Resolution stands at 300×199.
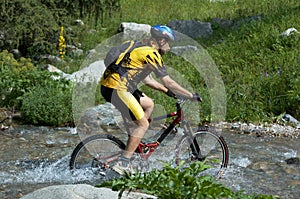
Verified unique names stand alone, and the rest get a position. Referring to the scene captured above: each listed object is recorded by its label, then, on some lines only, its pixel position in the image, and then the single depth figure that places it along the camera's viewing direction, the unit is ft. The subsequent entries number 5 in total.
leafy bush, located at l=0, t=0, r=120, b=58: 40.86
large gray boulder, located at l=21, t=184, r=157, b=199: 13.38
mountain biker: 20.08
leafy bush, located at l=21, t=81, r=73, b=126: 31.78
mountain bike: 21.16
